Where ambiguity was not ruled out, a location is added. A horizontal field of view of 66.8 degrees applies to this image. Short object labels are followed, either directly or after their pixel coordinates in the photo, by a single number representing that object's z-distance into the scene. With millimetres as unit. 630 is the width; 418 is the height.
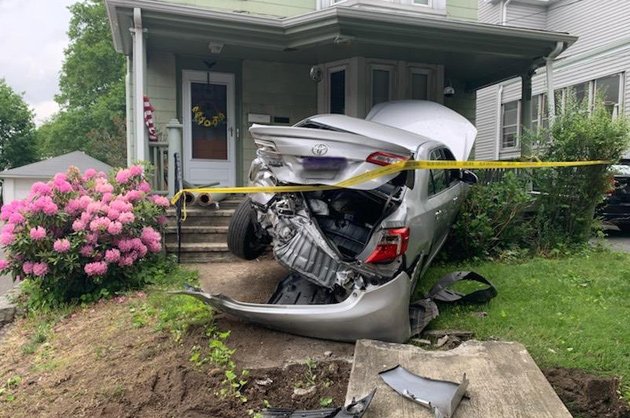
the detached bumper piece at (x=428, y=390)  2531
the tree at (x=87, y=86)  34000
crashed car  3553
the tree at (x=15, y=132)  31797
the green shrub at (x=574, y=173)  6809
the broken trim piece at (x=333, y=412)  2455
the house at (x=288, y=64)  6992
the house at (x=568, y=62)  13508
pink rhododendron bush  4910
